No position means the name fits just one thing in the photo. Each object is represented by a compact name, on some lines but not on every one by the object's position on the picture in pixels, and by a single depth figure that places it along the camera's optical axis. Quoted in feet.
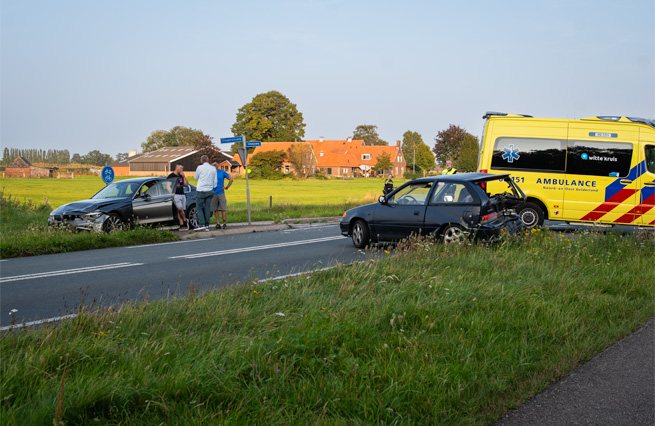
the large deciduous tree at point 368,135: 539.29
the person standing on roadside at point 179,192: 54.75
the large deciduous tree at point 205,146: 313.73
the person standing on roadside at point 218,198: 55.52
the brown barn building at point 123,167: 409.86
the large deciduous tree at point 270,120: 372.38
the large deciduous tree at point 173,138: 466.70
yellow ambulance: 49.11
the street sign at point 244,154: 63.70
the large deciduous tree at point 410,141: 533.87
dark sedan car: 48.21
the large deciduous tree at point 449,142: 321.11
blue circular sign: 63.57
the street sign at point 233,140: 62.39
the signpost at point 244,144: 62.54
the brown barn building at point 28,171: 312.71
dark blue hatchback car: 36.19
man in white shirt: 52.80
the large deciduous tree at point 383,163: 402.52
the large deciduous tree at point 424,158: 435.12
